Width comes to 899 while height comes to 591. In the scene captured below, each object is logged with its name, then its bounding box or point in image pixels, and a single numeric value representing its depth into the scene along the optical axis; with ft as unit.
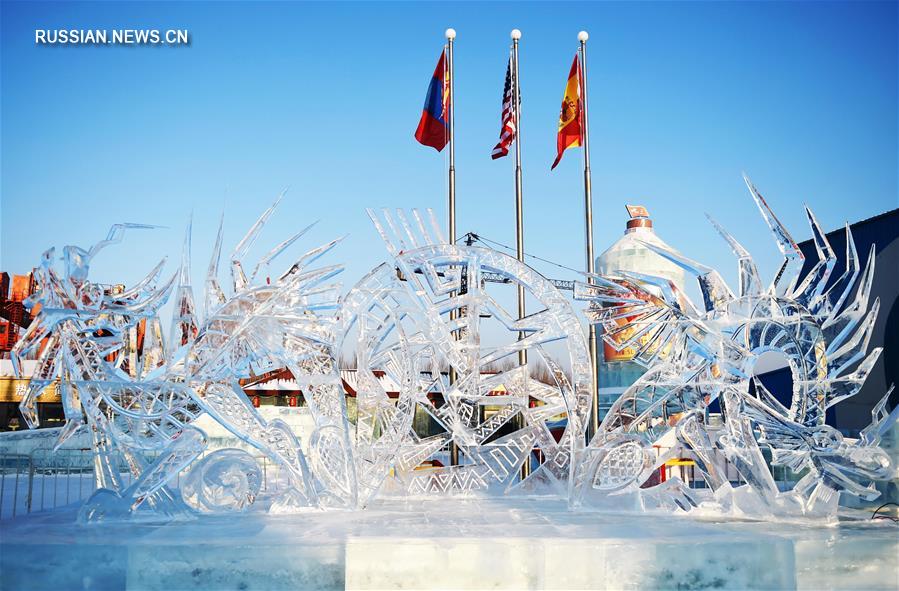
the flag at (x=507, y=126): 44.09
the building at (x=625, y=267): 74.38
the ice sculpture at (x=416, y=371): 26.45
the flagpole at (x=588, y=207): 38.81
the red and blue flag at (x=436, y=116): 45.27
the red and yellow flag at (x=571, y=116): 44.09
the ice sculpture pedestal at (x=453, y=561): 20.13
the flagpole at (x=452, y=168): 41.50
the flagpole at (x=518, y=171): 43.27
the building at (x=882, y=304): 44.19
